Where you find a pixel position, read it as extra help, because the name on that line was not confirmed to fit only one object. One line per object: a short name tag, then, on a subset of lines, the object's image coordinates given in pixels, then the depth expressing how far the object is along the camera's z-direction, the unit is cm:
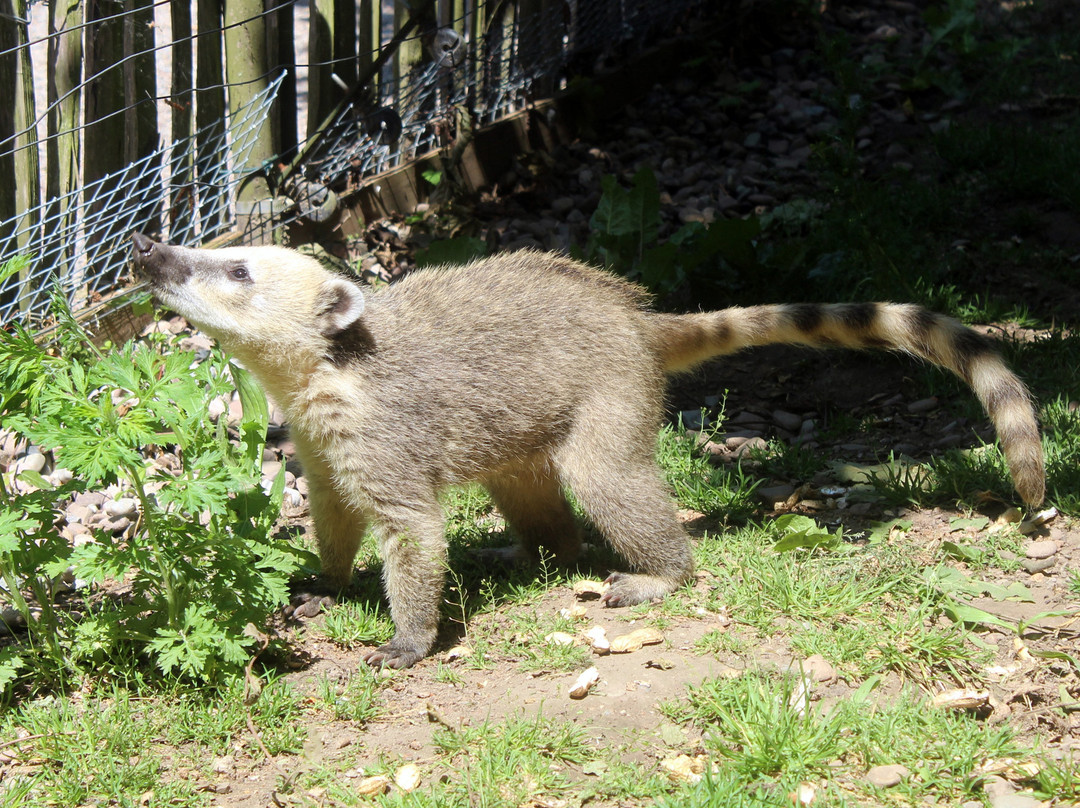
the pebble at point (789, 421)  533
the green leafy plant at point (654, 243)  585
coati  374
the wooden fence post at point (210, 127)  553
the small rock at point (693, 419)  529
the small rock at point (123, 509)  463
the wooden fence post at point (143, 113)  515
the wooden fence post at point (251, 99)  564
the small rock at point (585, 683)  338
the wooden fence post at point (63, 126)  494
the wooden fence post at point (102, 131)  499
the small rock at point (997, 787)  284
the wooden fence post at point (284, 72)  584
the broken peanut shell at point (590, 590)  411
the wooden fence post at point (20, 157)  459
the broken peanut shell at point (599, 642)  365
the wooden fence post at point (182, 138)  538
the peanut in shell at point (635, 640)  364
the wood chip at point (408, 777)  301
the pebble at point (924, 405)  523
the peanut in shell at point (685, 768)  297
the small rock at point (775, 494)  462
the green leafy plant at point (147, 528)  302
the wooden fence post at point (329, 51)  617
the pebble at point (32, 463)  474
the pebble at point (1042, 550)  397
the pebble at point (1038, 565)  390
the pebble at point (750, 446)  502
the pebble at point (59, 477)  481
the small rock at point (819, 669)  334
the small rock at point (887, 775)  288
